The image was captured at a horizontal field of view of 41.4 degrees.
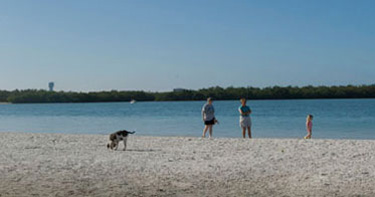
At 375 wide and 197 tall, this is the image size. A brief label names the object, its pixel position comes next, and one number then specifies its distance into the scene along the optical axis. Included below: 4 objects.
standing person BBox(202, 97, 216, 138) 16.48
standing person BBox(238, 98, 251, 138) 16.27
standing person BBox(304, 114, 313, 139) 17.69
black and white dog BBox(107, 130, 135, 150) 13.34
